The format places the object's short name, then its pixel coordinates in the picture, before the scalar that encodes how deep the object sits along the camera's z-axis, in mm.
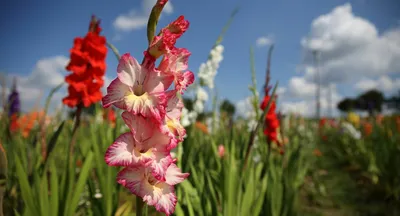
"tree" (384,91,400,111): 25688
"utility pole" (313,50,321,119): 14734
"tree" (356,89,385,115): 50531
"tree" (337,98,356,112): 55269
